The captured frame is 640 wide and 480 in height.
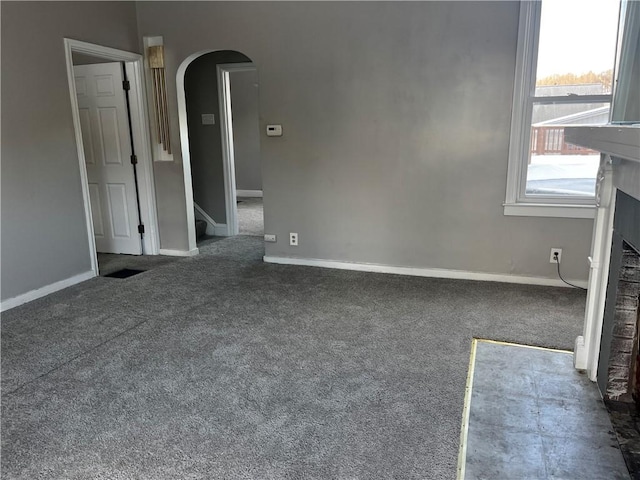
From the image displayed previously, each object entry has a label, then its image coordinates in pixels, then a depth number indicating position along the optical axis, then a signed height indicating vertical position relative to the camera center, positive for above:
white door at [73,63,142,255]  4.59 -0.19
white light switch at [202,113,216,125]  5.46 +0.18
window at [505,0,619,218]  3.33 +0.22
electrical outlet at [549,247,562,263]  3.69 -0.99
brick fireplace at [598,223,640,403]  2.00 -0.86
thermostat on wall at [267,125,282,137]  4.17 +0.03
